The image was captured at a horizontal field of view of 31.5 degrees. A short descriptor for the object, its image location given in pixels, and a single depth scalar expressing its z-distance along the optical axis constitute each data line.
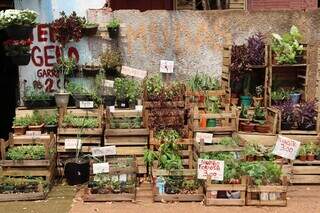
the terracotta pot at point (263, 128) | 9.51
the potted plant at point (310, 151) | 8.96
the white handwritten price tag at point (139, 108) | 9.71
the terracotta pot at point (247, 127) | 9.63
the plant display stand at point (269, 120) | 9.34
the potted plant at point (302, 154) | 8.97
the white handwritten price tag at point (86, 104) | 9.90
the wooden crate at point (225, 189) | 8.04
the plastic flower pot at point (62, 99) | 10.00
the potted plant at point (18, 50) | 9.27
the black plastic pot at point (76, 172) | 9.09
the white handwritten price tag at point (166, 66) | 10.56
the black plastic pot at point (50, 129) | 9.79
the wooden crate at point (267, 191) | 8.03
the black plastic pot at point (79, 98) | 9.95
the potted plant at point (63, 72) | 10.01
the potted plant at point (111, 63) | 10.29
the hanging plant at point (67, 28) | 10.08
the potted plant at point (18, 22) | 8.92
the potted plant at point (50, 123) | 9.77
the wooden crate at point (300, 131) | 9.34
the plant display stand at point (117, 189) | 8.32
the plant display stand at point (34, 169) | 8.46
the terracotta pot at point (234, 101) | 10.35
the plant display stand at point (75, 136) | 9.40
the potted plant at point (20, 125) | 9.62
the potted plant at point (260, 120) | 9.52
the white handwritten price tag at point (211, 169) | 8.06
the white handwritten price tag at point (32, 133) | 9.49
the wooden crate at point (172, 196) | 8.26
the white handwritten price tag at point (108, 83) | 10.33
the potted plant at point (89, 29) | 10.23
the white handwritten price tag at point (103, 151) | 8.96
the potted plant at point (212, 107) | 9.26
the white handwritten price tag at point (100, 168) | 8.61
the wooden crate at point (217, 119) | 9.15
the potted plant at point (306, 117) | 9.42
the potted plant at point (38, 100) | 10.01
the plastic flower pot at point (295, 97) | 10.14
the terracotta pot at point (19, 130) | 9.62
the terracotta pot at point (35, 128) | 9.64
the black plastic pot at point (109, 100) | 10.04
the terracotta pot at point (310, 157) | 8.95
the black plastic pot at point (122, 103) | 10.05
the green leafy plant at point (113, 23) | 10.27
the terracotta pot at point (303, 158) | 8.97
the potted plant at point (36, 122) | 9.65
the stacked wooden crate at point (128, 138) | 9.27
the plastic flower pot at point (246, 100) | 10.30
